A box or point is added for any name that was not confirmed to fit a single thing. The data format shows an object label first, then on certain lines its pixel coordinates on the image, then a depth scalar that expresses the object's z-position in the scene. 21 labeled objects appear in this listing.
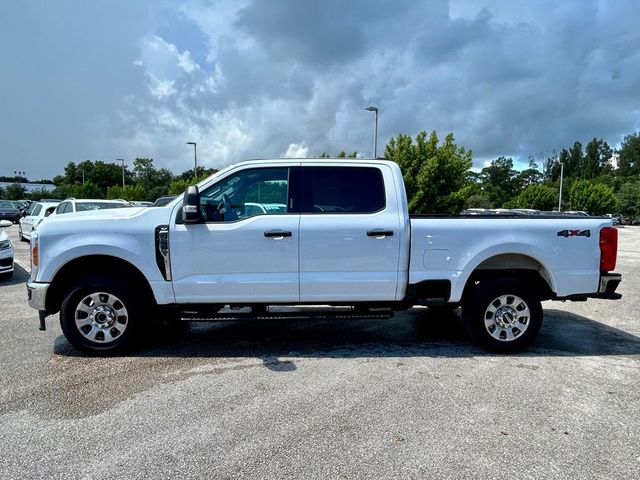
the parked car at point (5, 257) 9.05
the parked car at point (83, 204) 13.01
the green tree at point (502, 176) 115.76
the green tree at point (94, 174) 94.06
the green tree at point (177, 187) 38.57
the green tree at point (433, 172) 20.28
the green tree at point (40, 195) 68.54
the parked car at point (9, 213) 31.69
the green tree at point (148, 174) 95.00
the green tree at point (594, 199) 53.94
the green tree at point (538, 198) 56.28
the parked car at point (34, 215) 15.27
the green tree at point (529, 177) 121.44
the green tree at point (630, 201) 66.50
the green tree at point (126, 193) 47.70
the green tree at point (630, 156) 116.82
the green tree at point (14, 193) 73.00
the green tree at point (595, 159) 122.94
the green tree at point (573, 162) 126.25
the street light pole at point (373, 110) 21.61
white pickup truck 4.64
